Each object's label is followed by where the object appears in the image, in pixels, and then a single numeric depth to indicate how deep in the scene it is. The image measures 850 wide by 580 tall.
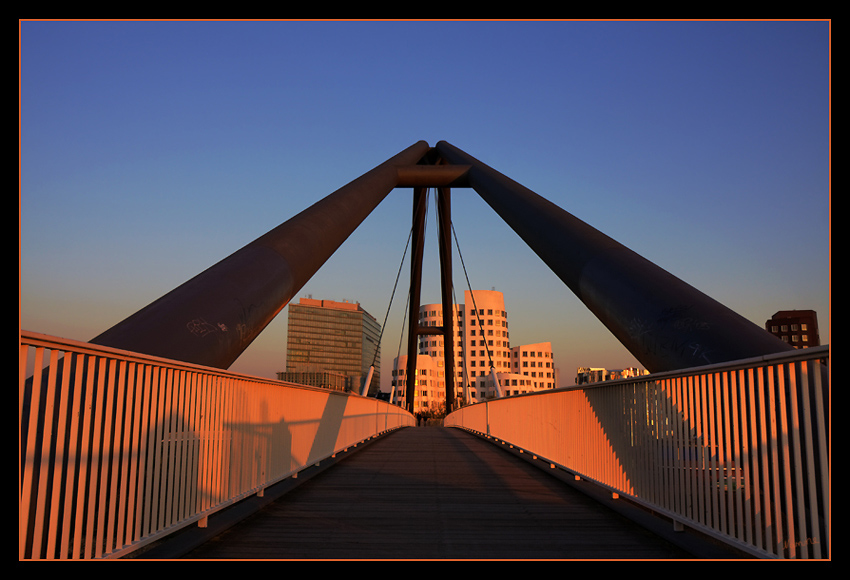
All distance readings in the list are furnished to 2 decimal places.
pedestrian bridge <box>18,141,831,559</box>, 3.14
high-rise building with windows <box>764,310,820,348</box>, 99.31
